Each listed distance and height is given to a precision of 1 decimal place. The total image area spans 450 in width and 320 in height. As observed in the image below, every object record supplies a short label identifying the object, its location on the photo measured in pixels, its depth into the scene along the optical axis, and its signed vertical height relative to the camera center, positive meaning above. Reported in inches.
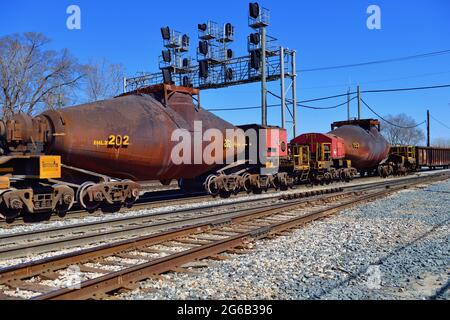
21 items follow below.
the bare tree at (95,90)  1557.6 +271.1
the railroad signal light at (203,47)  1258.6 +346.8
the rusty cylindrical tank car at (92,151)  402.6 +11.8
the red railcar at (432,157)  1423.5 +4.1
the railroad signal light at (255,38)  1112.8 +330.5
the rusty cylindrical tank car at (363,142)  1016.2 +43.2
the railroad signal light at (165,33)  1405.0 +440.1
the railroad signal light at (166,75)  1312.7 +274.8
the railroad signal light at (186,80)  1394.7 +273.8
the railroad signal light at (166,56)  1387.8 +353.2
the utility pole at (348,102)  1870.1 +256.5
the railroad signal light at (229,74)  1251.8 +261.7
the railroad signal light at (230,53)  1275.8 +330.3
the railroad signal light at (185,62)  1418.6 +339.2
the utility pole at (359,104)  1741.4 +233.9
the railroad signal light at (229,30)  1269.9 +402.2
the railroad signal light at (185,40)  1437.1 +421.9
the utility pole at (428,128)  2562.0 +200.6
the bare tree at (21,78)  1320.1 +275.2
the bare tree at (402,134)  4443.9 +277.6
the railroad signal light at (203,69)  1267.0 +284.3
